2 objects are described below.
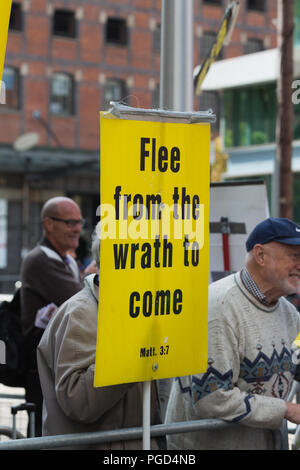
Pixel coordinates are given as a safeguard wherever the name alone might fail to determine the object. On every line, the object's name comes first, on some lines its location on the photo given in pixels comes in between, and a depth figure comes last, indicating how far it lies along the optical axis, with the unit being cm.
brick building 3581
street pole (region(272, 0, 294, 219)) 1313
